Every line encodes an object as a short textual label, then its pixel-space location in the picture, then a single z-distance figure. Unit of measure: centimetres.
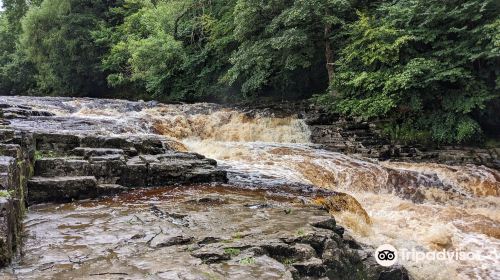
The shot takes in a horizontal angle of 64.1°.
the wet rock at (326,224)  470
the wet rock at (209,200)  588
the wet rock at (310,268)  372
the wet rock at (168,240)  408
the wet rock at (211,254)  366
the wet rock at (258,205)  560
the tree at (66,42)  2395
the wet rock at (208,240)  413
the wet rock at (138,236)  430
